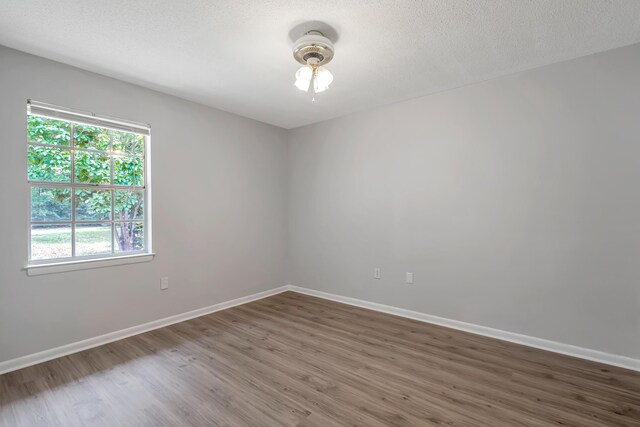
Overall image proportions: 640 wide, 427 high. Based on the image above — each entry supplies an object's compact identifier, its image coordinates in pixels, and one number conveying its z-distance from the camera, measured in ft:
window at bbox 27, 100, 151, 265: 8.38
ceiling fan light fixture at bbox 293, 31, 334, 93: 6.98
